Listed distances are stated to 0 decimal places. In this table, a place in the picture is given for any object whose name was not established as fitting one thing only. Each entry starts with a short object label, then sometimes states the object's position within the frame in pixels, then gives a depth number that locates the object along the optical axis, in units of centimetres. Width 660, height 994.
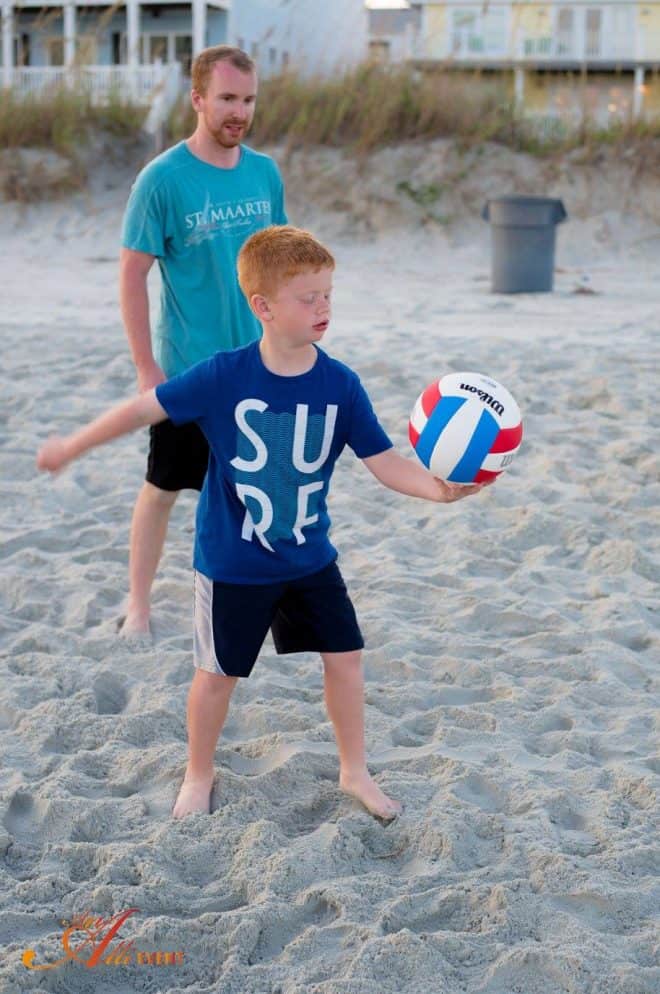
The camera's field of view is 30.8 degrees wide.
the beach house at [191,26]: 2364
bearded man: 341
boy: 254
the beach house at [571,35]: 2978
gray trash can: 1072
